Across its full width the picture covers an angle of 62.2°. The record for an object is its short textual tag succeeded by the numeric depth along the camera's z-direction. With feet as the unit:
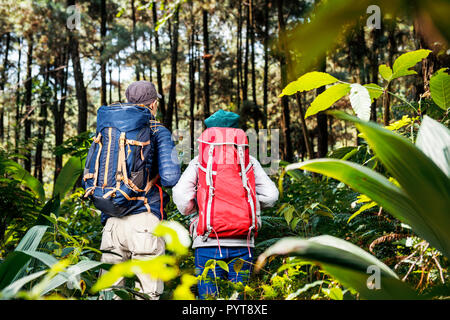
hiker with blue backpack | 8.67
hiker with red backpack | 8.59
